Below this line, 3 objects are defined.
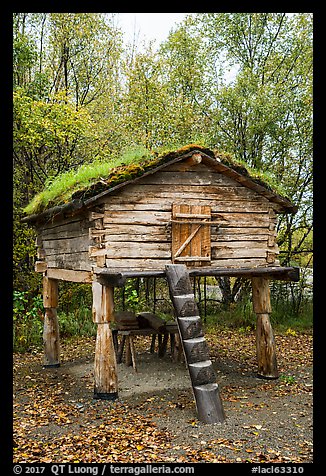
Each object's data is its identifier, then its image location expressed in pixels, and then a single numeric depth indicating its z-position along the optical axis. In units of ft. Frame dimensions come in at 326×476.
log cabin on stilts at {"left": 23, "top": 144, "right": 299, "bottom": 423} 30.81
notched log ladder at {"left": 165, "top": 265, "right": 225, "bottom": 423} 27.91
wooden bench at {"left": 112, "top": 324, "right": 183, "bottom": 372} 40.24
